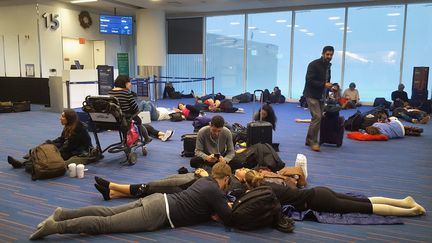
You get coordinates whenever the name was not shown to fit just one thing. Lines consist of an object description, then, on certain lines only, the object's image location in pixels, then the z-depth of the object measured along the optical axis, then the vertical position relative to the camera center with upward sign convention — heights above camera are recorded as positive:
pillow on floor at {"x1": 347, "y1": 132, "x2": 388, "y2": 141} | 7.42 -1.27
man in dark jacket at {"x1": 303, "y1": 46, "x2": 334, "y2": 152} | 6.36 -0.25
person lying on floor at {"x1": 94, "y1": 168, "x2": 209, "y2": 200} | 3.84 -1.21
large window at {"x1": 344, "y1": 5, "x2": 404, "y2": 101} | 13.51 +0.80
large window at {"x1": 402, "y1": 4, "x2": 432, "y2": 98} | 12.95 +1.10
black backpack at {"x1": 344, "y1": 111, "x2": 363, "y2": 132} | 8.42 -1.13
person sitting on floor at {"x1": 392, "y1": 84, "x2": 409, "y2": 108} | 12.03 -0.81
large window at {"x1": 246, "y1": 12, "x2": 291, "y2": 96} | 15.23 +0.83
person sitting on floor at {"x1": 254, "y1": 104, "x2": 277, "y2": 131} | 6.51 -0.75
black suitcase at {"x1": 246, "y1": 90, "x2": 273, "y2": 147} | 5.89 -0.96
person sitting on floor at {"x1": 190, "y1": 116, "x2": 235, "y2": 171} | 4.82 -0.97
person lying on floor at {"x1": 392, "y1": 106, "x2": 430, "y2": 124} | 9.75 -1.12
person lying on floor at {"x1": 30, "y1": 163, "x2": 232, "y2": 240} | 3.07 -1.21
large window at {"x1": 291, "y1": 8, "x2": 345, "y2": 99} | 14.22 +1.27
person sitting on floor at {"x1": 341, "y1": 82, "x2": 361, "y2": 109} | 13.08 -0.85
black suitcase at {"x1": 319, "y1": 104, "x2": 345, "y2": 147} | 6.77 -1.00
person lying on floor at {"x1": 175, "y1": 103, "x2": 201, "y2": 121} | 9.77 -1.09
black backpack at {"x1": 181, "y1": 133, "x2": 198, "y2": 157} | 5.84 -1.15
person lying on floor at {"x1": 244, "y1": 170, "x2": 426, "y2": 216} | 3.58 -1.24
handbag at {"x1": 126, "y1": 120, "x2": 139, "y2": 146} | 5.84 -1.03
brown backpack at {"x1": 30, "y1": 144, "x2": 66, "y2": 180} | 4.66 -1.17
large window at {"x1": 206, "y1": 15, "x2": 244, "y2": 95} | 16.16 +0.78
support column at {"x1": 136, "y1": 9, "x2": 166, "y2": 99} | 15.02 +1.12
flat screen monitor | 14.73 +1.75
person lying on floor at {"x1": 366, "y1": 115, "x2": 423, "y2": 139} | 7.61 -1.16
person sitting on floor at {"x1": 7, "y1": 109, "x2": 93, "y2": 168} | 5.17 -1.04
